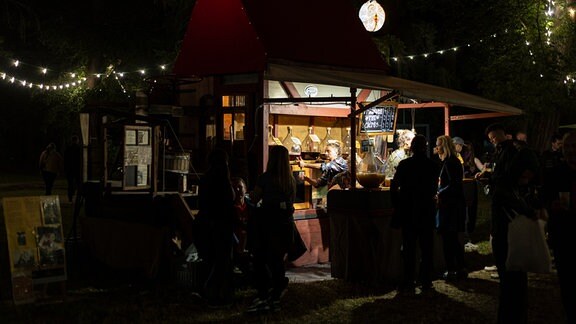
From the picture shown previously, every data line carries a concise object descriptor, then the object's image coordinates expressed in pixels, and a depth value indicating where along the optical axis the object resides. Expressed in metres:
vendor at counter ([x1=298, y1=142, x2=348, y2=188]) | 10.06
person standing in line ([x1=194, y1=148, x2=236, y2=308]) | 6.95
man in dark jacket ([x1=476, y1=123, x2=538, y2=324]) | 5.69
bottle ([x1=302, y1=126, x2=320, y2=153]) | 11.42
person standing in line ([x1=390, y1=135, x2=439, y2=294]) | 7.62
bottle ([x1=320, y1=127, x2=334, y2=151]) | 11.80
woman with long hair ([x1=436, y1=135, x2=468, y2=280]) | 8.40
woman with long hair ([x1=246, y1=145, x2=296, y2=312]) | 6.88
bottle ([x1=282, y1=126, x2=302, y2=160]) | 10.89
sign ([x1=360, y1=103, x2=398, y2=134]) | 10.84
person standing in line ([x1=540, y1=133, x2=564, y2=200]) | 11.03
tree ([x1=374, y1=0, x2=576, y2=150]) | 19.19
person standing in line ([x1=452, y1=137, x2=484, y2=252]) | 9.74
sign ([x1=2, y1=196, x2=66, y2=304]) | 7.03
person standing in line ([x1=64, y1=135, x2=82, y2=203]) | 16.92
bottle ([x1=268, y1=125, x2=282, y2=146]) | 10.47
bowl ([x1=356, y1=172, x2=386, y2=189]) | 8.67
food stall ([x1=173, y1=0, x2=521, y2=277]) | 9.53
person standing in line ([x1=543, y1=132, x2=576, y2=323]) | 4.95
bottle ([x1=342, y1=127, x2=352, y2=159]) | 11.53
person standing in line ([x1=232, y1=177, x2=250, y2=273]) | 7.31
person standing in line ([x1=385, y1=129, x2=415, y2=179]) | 10.38
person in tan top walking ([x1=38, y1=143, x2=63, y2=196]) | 17.42
